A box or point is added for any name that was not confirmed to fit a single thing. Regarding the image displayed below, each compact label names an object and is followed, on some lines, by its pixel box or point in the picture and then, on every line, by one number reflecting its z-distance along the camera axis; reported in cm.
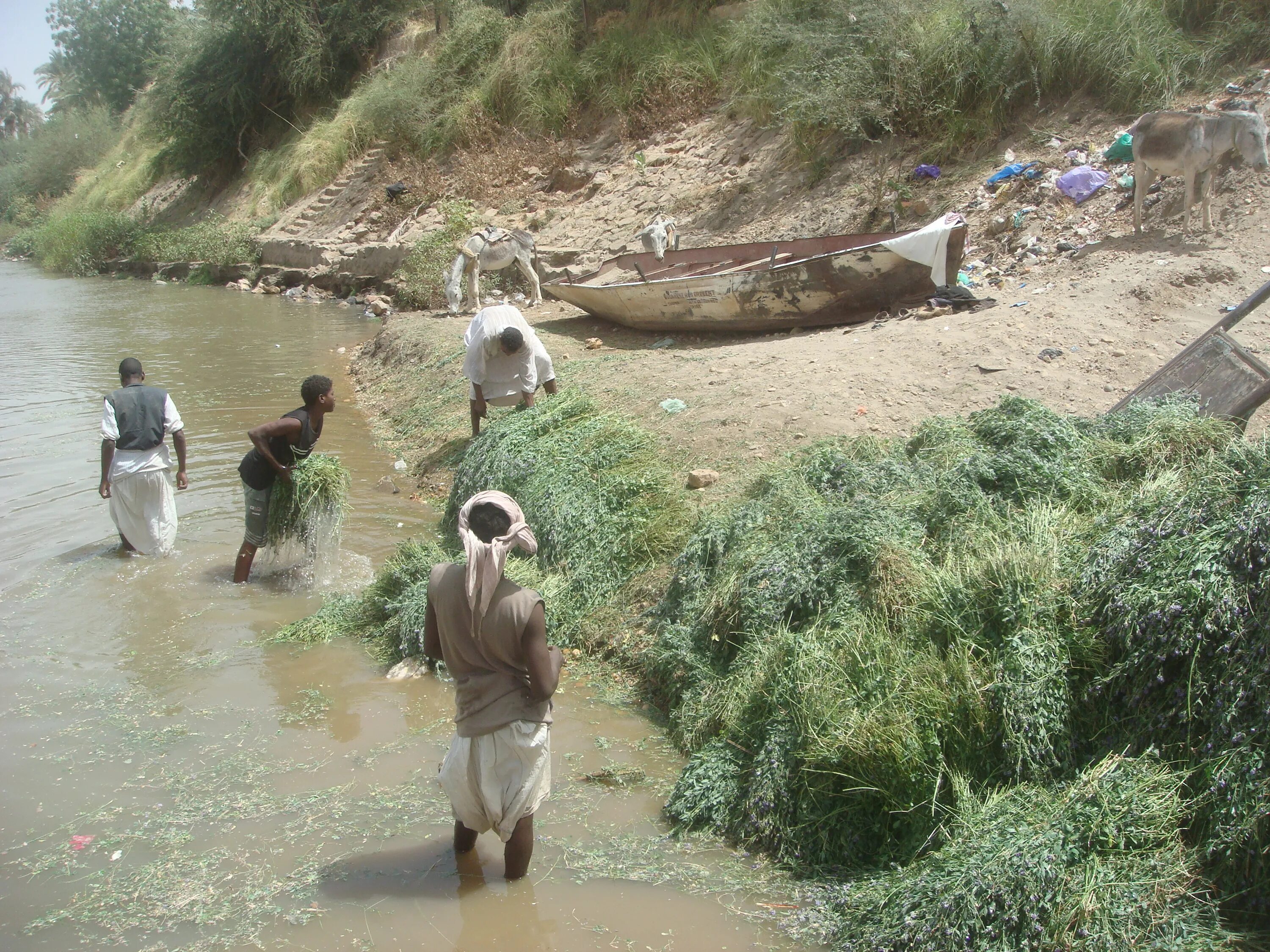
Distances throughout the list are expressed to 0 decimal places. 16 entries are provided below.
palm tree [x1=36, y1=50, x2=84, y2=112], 6359
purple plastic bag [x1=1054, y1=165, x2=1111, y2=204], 1078
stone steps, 2592
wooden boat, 938
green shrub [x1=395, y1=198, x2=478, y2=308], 1664
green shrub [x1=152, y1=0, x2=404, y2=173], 3039
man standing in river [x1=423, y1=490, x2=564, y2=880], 307
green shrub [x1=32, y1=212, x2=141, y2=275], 3125
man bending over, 784
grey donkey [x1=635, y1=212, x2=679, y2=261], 1311
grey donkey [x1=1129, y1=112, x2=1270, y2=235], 910
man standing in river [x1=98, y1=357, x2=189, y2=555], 632
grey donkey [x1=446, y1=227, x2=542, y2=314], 1404
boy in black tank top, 609
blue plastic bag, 1175
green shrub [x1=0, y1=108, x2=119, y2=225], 4978
